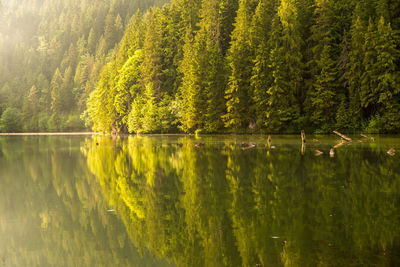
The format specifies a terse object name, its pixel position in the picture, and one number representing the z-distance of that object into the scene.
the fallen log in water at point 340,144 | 29.04
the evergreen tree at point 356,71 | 49.53
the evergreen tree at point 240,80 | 55.34
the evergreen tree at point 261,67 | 53.47
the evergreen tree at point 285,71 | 52.50
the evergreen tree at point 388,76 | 45.81
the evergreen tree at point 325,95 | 51.28
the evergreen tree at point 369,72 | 47.81
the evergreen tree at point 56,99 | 133.62
